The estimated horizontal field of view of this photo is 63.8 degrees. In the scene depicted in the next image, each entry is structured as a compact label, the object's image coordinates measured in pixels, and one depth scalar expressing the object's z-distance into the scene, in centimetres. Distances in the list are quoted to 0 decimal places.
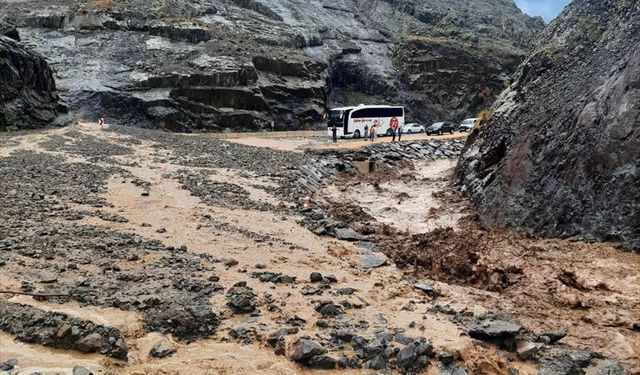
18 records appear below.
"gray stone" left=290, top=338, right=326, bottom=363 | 712
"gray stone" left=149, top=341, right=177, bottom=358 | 692
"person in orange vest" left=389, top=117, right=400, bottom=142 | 5016
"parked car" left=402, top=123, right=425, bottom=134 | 5416
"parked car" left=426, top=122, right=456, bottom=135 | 5072
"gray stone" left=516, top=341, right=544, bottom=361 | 772
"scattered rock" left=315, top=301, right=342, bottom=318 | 869
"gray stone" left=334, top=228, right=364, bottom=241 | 1470
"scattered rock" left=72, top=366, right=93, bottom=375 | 606
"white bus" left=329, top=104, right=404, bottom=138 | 4744
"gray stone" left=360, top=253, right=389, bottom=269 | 1216
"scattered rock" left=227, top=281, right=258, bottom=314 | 855
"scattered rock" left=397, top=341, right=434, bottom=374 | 712
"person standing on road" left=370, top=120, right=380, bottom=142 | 4122
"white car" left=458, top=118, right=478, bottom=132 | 5626
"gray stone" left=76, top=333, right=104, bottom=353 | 670
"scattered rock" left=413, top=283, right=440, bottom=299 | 1020
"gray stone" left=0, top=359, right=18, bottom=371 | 603
